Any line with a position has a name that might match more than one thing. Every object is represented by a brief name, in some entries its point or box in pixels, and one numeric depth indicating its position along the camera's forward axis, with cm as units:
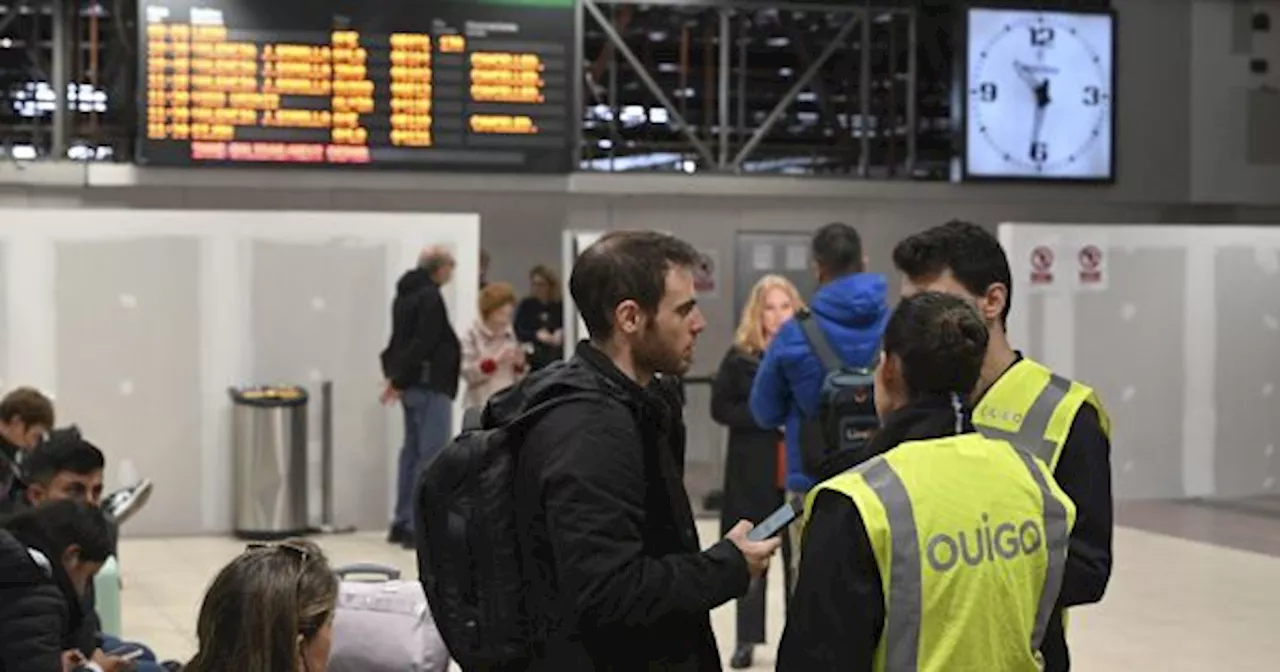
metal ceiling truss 1619
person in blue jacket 701
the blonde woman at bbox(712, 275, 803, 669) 845
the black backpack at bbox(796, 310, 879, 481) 612
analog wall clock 1677
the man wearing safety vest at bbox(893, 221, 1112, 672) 366
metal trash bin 1268
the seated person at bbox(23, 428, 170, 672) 689
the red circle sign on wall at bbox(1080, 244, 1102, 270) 1468
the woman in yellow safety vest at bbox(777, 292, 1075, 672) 304
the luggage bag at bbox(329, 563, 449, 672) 464
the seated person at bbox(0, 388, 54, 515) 838
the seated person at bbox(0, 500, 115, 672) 487
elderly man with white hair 1239
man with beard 322
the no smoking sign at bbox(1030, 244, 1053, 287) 1446
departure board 1337
